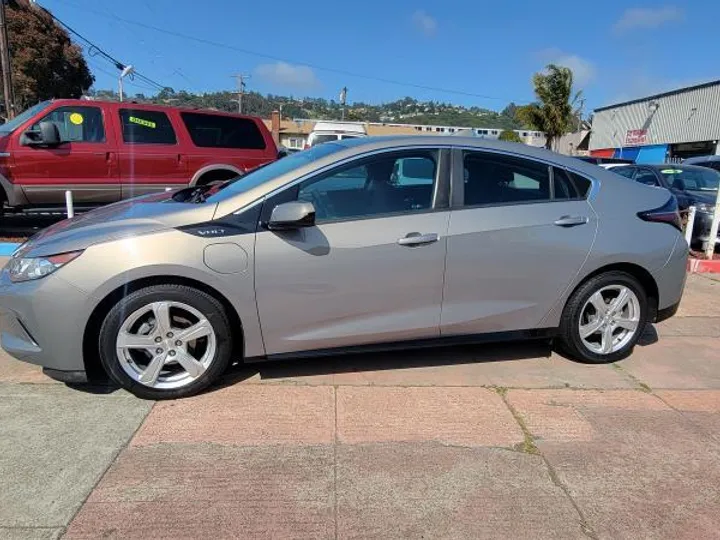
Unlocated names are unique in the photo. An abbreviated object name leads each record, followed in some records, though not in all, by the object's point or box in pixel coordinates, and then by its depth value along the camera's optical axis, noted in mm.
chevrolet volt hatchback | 3412
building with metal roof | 31516
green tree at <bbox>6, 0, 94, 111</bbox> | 33000
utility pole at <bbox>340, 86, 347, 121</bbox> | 63750
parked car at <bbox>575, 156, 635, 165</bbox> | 17750
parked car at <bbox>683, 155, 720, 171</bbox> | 14418
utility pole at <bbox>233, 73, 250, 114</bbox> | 65188
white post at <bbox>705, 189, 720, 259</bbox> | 8500
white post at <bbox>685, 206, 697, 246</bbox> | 8523
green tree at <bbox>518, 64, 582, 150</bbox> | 36656
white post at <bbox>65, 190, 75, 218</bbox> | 7426
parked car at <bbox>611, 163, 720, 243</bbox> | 9938
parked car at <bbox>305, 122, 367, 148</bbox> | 13844
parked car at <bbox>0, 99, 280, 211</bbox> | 7895
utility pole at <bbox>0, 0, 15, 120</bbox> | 17119
